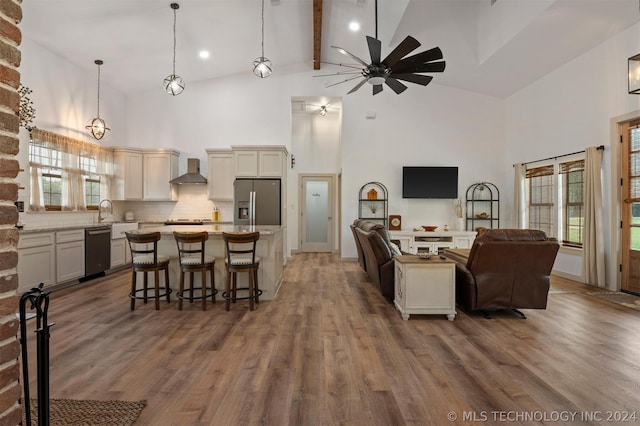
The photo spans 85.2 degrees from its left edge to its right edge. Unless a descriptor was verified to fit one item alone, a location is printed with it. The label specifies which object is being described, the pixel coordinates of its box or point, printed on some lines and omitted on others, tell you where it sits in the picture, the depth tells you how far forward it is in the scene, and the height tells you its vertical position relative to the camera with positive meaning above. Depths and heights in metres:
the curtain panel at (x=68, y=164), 5.30 +0.76
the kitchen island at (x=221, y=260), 4.54 -0.67
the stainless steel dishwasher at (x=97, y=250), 5.61 -0.69
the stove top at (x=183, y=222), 7.24 -0.27
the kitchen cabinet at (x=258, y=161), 7.24 +1.00
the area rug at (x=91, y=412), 1.99 -1.21
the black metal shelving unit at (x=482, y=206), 7.90 +0.10
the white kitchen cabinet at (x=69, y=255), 5.06 -0.70
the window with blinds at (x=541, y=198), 6.48 +0.24
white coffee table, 3.81 -0.85
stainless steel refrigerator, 7.15 +0.17
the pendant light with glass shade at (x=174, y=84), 4.94 +1.78
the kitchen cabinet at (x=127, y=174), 7.20 +0.72
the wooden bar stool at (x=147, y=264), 4.02 -0.65
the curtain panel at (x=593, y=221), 5.23 -0.15
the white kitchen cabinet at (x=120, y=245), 6.28 -0.68
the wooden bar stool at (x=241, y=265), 4.02 -0.67
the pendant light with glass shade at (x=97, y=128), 6.41 +1.50
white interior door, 9.52 -0.01
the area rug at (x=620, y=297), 4.34 -1.16
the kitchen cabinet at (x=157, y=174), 7.45 +0.75
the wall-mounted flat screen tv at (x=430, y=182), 7.84 +0.63
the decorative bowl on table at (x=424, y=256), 3.94 -0.53
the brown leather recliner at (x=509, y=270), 3.62 -0.64
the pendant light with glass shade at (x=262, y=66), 4.71 +1.94
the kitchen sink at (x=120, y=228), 6.28 -0.36
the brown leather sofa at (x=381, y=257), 4.43 -0.60
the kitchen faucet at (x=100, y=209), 6.67 -0.01
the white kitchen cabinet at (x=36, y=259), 4.46 -0.69
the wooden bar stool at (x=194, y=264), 4.04 -0.65
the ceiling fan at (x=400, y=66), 3.80 +1.71
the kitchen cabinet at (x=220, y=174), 7.51 +0.76
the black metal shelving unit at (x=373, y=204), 7.99 +0.13
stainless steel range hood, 7.30 +0.71
